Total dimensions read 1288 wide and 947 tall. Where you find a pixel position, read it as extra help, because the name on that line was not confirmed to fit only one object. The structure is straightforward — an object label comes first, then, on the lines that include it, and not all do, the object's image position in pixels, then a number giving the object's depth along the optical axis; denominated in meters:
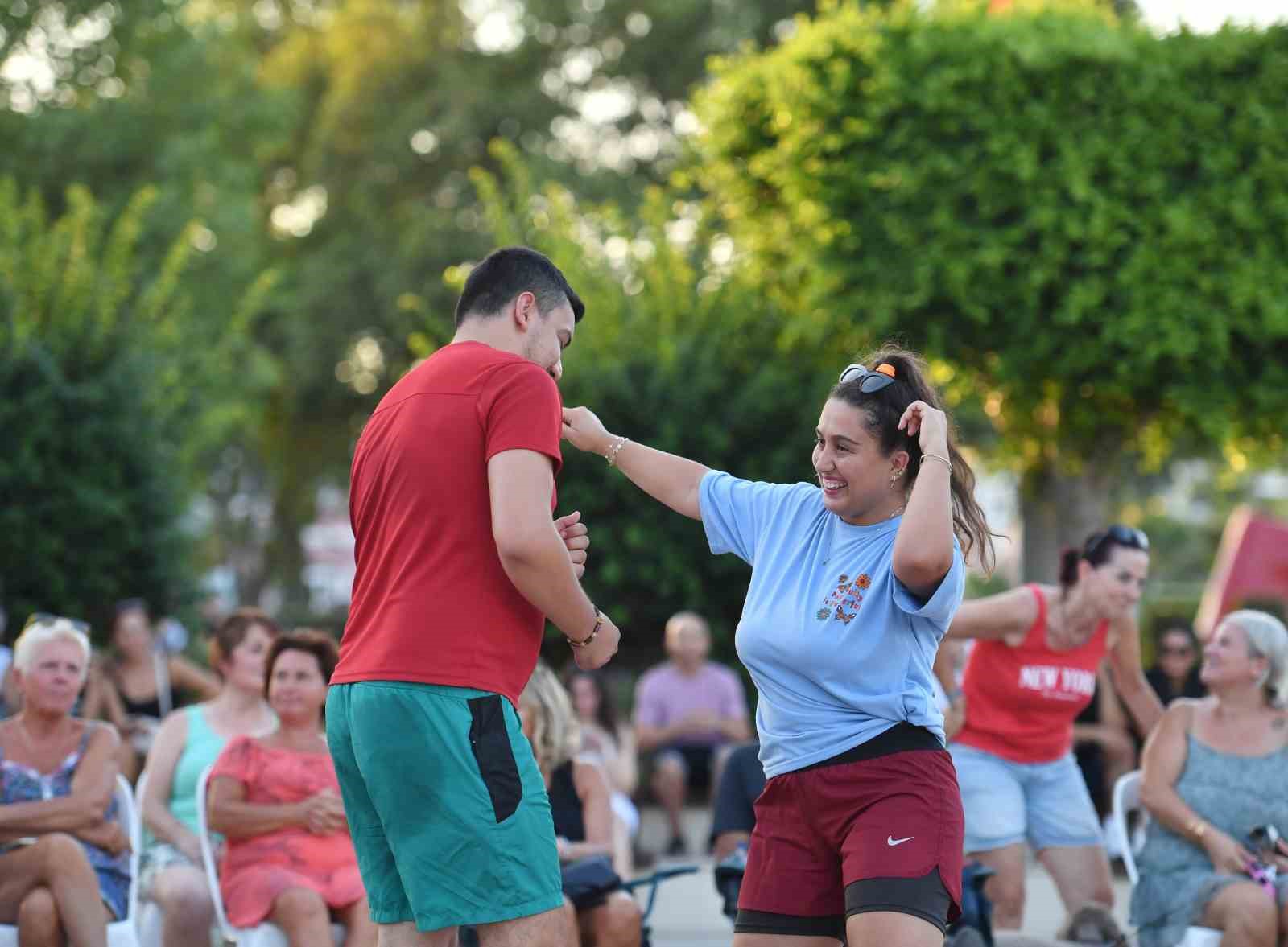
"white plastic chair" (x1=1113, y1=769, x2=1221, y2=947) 10.95
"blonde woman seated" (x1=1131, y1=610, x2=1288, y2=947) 11.16
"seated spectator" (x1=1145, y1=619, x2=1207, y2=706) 19.50
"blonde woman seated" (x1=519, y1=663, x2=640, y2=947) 11.12
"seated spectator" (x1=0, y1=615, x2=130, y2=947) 10.63
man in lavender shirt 21.61
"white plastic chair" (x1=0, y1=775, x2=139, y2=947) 10.60
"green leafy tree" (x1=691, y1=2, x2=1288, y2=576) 25.11
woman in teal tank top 11.53
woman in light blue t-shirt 6.48
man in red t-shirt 6.11
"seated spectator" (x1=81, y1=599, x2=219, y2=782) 18.92
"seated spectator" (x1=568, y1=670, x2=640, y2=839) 16.92
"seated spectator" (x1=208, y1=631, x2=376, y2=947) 10.71
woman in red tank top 11.73
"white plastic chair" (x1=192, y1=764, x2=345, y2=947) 10.66
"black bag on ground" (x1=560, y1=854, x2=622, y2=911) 11.05
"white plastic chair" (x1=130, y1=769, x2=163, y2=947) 11.44
